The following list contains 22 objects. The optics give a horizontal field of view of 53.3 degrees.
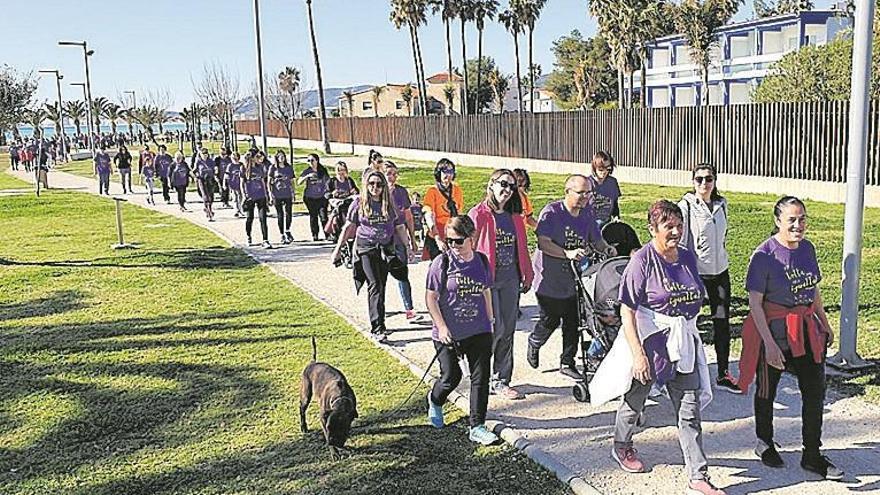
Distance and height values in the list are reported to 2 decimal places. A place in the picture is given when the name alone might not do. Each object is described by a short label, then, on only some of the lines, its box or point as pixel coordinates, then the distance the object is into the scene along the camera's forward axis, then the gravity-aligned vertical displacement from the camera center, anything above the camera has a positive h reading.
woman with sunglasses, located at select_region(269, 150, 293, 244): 14.62 -0.61
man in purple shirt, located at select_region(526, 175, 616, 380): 6.39 -0.78
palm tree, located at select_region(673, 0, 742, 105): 55.09 +6.92
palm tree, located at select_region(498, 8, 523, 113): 57.08 +7.84
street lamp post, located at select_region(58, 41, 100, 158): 29.53 +3.67
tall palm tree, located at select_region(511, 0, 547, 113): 56.50 +8.41
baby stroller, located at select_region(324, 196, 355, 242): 10.38 -0.86
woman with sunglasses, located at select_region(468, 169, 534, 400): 6.29 -0.81
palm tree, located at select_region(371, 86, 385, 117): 93.71 +5.93
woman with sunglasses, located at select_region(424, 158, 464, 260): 9.07 -0.57
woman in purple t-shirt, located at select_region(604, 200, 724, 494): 4.65 -1.00
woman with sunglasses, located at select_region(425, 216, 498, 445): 5.50 -1.05
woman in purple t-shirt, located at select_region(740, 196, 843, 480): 4.85 -1.02
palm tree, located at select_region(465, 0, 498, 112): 60.59 +9.19
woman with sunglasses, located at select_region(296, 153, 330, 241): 14.82 -0.61
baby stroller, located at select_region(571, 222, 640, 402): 6.00 -1.17
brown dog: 5.38 -1.58
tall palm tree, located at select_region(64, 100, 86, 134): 90.35 +5.16
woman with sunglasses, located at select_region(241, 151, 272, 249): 14.45 -0.59
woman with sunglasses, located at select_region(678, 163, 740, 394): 6.76 -0.79
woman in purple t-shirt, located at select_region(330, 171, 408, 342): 8.24 -0.83
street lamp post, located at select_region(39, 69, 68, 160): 50.33 +2.65
